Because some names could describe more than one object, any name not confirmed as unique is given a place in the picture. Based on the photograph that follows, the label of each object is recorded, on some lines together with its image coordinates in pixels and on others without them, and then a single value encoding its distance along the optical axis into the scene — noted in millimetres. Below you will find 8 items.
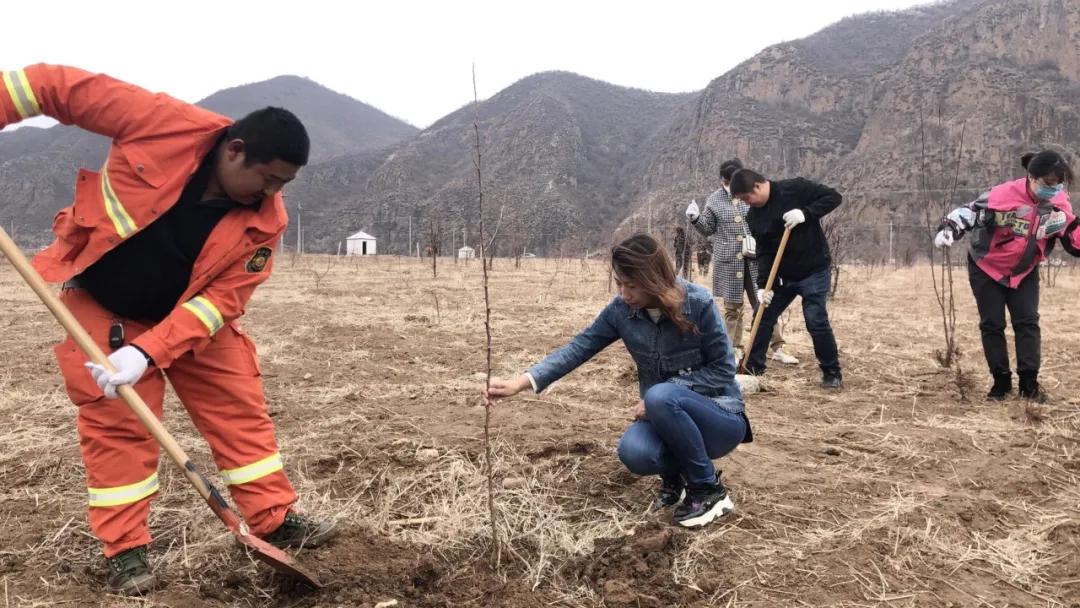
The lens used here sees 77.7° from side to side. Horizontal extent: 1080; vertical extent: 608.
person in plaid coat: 5496
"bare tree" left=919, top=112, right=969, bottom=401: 4359
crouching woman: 2361
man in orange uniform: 1925
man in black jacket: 4699
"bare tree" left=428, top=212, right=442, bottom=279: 14922
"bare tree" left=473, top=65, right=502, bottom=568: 2182
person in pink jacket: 4082
